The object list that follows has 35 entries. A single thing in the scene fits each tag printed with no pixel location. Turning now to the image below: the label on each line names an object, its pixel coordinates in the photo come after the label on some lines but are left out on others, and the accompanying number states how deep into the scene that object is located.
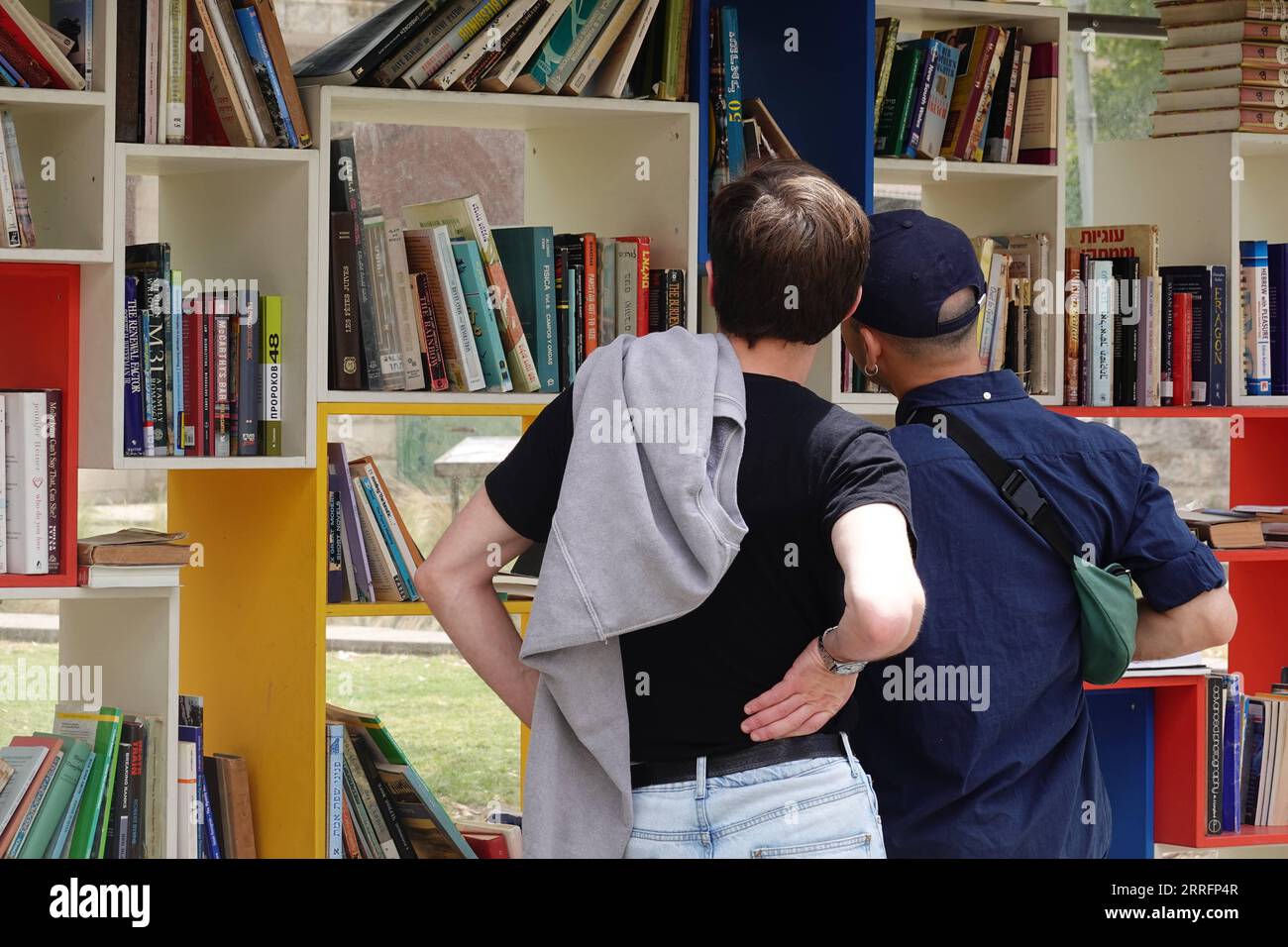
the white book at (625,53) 6.12
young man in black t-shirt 3.33
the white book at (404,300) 5.93
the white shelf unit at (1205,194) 7.41
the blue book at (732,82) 6.26
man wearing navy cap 4.00
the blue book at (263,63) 5.69
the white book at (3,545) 5.43
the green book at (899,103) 6.67
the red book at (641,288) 6.17
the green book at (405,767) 6.16
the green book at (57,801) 5.41
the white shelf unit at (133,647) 5.62
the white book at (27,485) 5.44
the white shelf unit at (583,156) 5.88
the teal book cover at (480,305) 6.01
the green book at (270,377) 5.84
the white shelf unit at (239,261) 5.50
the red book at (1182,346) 7.34
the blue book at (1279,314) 7.55
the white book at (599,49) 6.10
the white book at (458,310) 5.97
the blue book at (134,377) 5.54
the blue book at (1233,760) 7.23
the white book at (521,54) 5.93
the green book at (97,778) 5.49
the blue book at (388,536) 6.11
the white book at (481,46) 5.87
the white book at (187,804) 5.69
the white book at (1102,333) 7.14
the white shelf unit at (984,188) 6.61
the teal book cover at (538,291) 6.09
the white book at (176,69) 5.61
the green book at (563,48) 6.02
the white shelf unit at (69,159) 5.39
